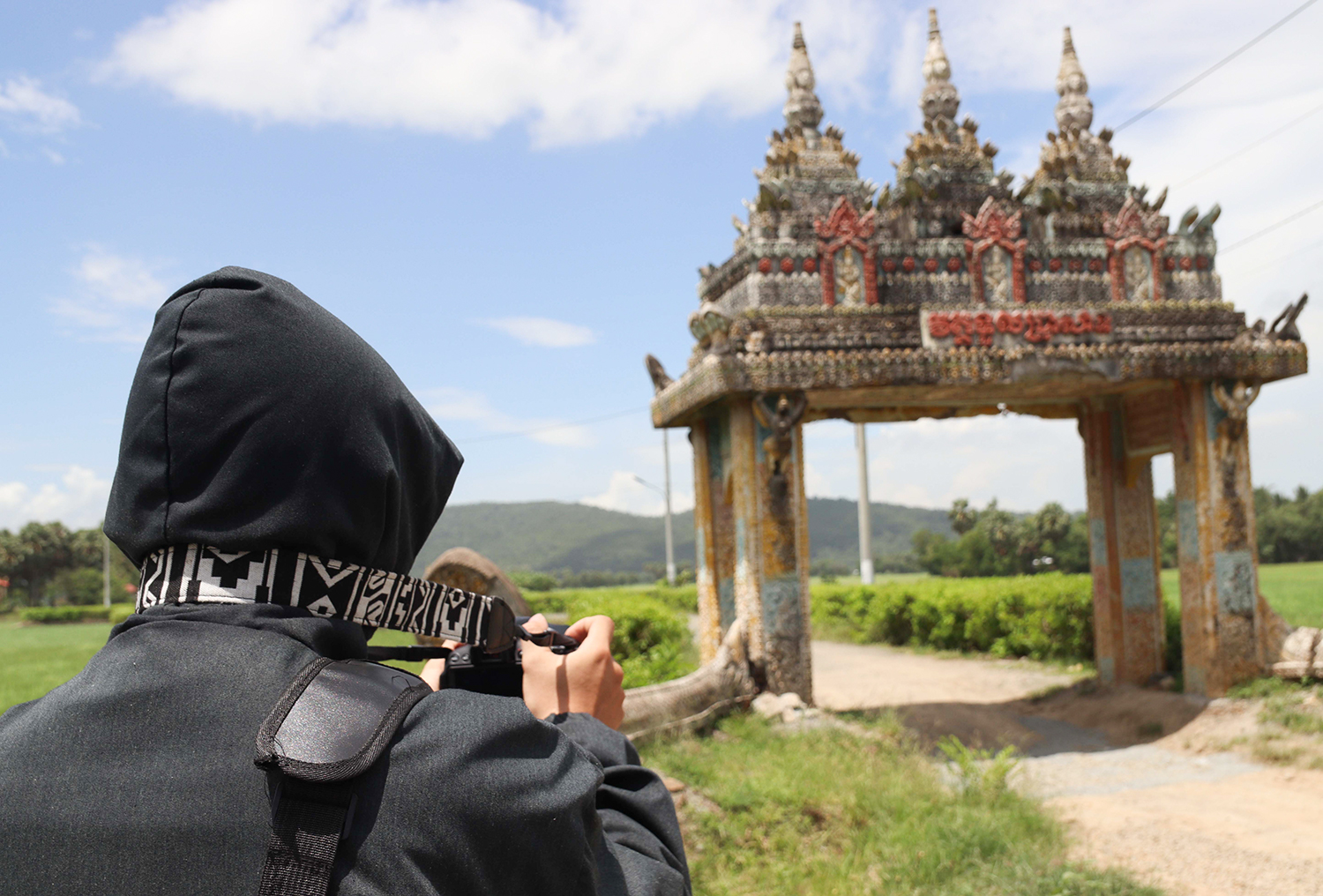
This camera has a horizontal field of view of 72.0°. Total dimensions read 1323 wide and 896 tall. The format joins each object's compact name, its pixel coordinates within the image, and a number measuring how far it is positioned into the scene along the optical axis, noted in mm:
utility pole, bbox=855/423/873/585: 24656
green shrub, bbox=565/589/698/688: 9328
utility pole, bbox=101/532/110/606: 45809
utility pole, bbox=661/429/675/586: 32906
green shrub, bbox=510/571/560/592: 39803
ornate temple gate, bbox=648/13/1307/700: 8773
